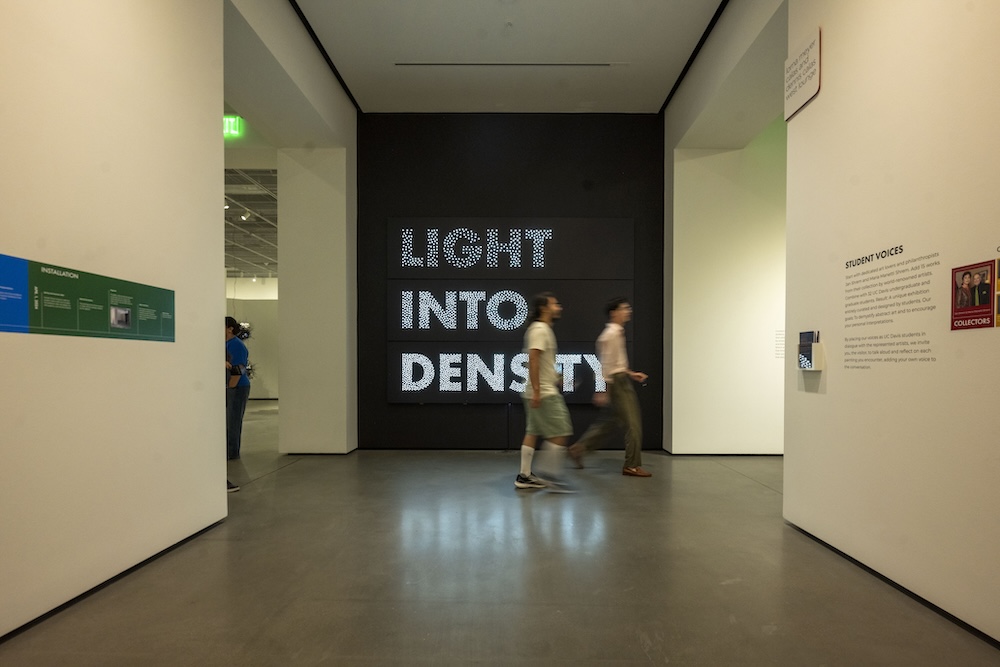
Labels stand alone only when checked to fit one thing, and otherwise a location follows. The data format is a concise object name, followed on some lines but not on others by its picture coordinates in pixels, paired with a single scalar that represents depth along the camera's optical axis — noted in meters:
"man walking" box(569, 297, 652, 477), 5.24
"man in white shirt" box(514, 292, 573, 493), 4.75
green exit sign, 7.48
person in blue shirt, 6.31
